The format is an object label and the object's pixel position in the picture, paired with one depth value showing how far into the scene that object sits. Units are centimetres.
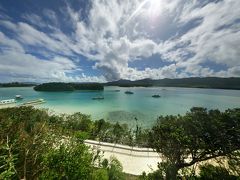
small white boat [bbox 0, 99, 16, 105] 6293
